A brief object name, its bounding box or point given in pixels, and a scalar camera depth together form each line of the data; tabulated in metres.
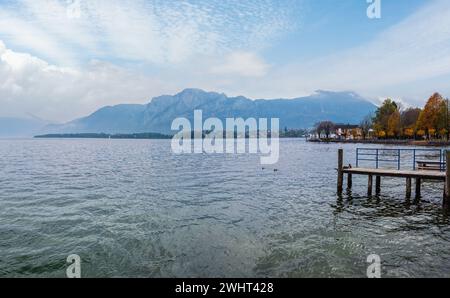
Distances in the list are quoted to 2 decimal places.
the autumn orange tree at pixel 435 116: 113.38
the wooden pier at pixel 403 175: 20.41
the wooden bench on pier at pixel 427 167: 27.83
